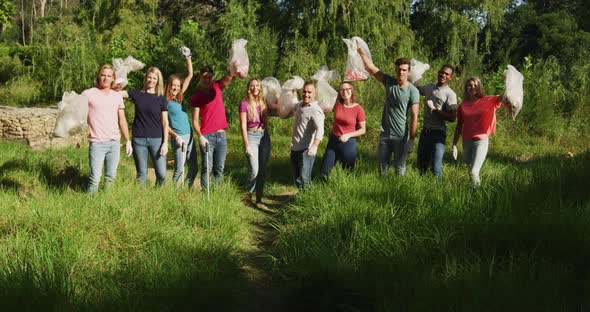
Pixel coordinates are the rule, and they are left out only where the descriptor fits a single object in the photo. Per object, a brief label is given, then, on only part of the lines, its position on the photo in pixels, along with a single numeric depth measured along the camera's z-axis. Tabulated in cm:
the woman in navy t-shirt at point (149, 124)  498
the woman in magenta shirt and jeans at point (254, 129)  539
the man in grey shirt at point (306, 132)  539
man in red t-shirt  534
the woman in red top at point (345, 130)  530
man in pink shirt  464
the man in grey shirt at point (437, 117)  527
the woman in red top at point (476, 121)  497
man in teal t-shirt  516
